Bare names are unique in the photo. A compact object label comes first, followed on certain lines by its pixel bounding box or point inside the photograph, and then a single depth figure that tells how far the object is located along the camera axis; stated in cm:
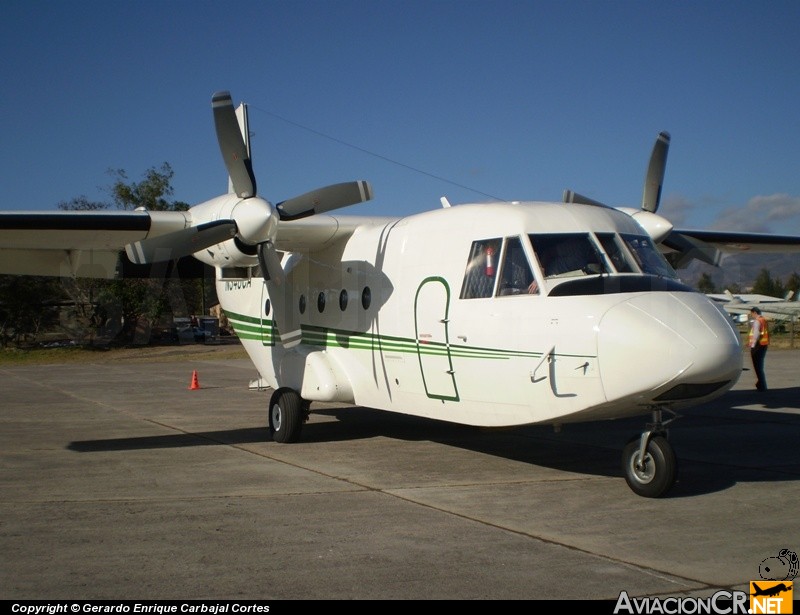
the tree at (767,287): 9162
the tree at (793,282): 8164
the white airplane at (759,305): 4425
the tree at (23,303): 4603
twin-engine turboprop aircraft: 749
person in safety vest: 1730
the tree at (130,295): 4591
